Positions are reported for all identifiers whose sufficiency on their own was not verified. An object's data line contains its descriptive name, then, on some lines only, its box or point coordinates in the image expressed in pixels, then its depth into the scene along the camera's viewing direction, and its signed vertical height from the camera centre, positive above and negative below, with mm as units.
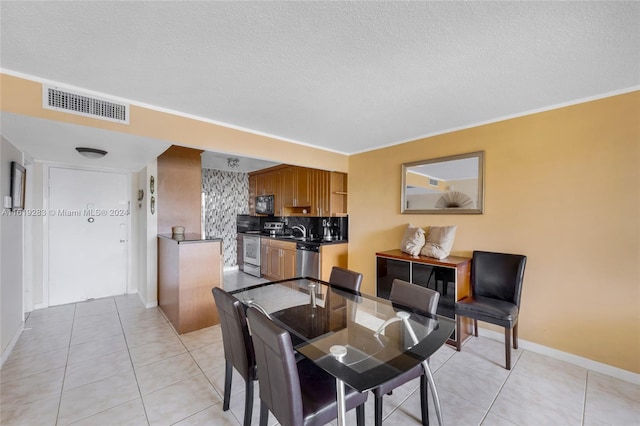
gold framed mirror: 2979 +342
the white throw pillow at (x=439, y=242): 2949 -363
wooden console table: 2660 -718
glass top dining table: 1213 -741
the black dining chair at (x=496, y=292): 2318 -822
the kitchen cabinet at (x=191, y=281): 2936 -834
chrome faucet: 5309 -370
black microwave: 5734 +165
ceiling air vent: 1981 +866
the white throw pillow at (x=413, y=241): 3168 -364
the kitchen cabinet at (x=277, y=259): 4715 -923
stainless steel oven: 5477 -928
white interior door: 3736 -359
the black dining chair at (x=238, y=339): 1528 -800
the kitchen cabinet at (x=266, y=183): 5688 +641
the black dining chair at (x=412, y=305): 1465 -694
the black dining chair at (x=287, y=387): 1138 -887
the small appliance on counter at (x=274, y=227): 5969 -367
